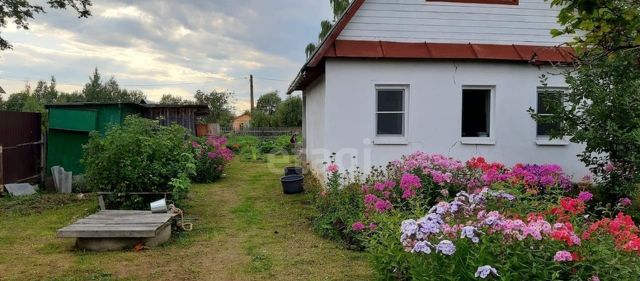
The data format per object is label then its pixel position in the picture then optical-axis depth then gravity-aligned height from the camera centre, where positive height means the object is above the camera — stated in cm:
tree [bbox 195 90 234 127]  5985 +411
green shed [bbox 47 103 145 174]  1030 +6
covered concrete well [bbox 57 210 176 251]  556 -125
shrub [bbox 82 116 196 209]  734 -56
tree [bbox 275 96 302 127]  4075 +165
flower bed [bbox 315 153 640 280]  291 -76
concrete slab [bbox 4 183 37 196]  916 -121
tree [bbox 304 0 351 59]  2014 +519
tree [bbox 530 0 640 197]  685 +25
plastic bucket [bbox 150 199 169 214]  672 -113
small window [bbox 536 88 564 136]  768 +48
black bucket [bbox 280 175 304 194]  993 -115
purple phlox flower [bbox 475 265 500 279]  272 -83
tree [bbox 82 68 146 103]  5872 +539
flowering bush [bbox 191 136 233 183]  1216 -79
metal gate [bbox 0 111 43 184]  942 -37
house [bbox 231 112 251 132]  7582 +225
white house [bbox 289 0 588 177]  860 +102
